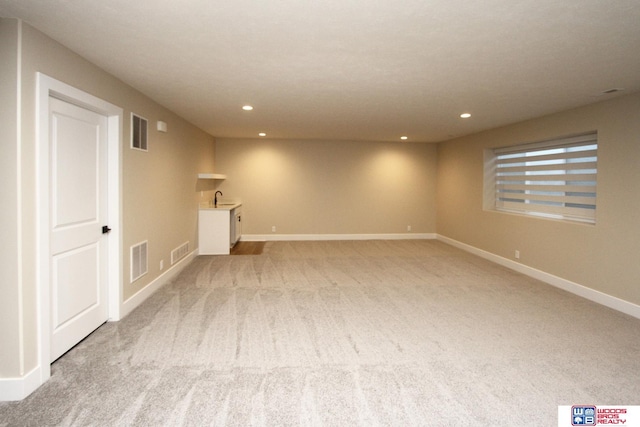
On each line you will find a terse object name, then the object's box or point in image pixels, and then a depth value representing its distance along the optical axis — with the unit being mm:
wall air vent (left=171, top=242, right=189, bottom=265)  5477
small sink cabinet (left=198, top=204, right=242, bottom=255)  6969
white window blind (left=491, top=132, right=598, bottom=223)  4828
